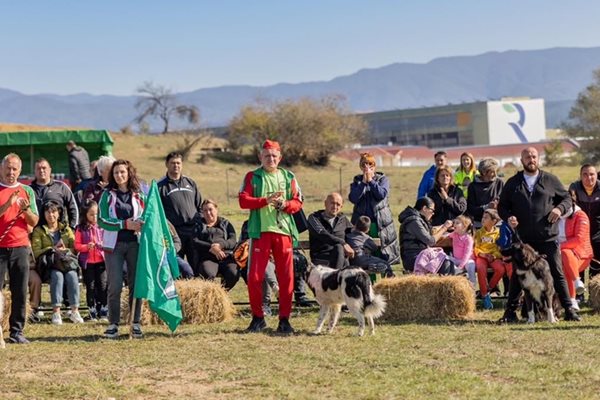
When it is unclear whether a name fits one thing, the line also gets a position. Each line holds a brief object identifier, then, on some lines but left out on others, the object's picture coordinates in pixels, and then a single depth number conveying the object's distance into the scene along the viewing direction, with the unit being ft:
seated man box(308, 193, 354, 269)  39.11
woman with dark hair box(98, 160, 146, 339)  33.06
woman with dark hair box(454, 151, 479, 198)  43.73
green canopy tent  89.76
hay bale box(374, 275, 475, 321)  36.19
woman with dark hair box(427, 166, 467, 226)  41.55
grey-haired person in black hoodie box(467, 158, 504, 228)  41.50
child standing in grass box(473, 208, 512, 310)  39.37
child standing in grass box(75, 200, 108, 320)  39.09
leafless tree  219.41
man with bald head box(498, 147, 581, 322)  34.63
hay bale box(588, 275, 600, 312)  36.44
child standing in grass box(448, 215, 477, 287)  39.55
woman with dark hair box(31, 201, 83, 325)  38.11
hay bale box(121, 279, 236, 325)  36.24
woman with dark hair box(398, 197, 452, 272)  38.99
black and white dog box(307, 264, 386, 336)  32.63
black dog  34.04
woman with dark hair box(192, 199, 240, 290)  39.81
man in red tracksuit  33.63
